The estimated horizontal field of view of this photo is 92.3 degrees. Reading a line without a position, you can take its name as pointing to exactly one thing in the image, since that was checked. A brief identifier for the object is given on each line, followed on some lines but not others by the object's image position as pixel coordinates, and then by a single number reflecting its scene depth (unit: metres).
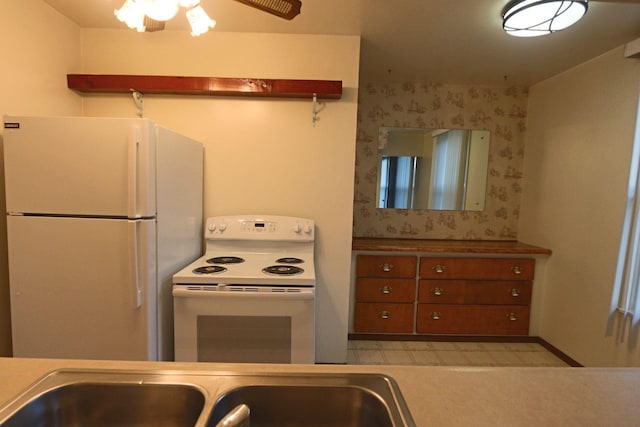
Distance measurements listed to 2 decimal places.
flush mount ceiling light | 1.67
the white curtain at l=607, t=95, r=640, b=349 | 2.00
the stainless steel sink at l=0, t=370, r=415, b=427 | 0.69
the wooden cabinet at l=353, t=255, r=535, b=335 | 2.69
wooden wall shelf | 2.11
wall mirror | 3.13
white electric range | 1.65
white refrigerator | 1.52
